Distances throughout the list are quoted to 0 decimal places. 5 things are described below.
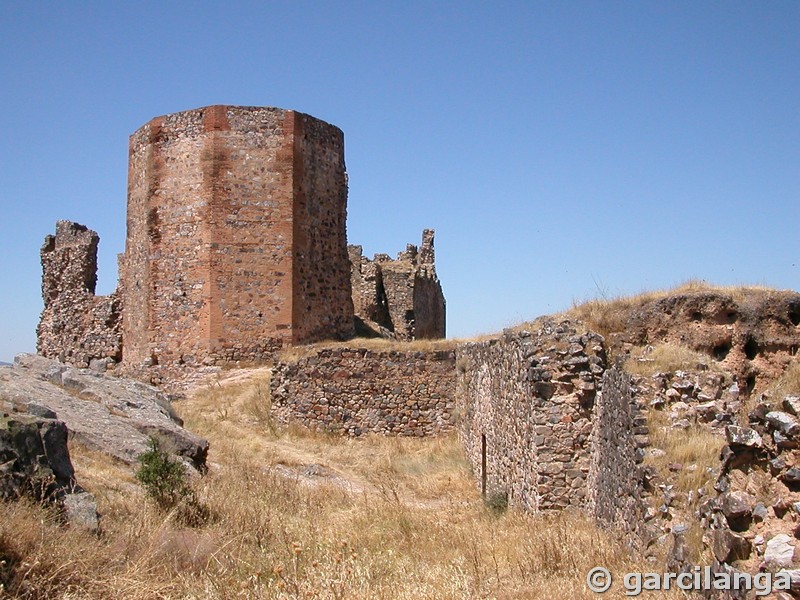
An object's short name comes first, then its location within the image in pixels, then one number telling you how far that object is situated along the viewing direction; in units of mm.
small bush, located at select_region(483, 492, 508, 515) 9602
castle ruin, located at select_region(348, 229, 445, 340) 27438
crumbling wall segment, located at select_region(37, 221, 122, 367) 21844
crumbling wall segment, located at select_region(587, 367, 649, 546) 6344
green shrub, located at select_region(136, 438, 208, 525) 7574
